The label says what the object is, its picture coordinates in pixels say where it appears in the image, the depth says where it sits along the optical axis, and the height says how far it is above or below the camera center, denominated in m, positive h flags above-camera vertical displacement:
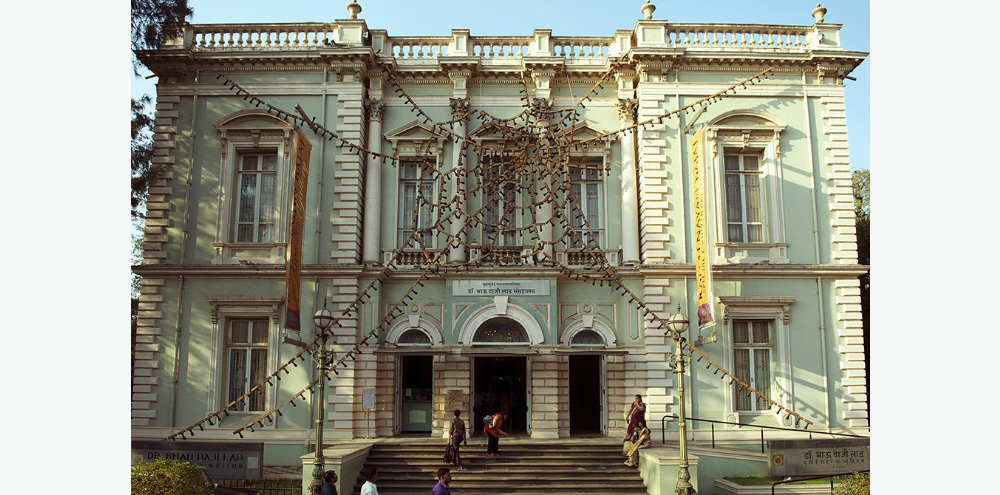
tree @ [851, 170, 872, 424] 20.75 +4.22
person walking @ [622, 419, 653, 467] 13.94 -2.02
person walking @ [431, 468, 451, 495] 9.61 -1.96
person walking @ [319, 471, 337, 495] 9.55 -1.99
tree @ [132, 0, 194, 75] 15.69 +7.17
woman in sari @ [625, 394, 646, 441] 14.14 -1.46
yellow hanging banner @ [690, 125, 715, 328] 15.25 +2.32
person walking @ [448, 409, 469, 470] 13.84 -1.85
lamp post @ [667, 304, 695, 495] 11.88 -0.78
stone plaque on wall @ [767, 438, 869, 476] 13.20 -2.16
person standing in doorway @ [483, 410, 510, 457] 14.14 -1.90
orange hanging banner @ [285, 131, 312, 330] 15.05 +2.28
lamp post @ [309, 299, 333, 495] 11.78 -0.57
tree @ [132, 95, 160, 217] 16.53 +4.30
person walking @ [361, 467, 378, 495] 9.67 -2.06
